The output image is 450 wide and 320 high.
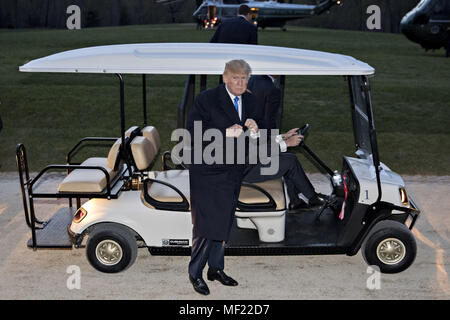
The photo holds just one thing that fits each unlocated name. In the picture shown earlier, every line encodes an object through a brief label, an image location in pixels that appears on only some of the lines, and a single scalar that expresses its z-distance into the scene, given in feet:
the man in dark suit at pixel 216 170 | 15.02
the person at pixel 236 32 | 27.73
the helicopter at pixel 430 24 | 83.46
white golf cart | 16.51
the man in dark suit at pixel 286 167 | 18.39
